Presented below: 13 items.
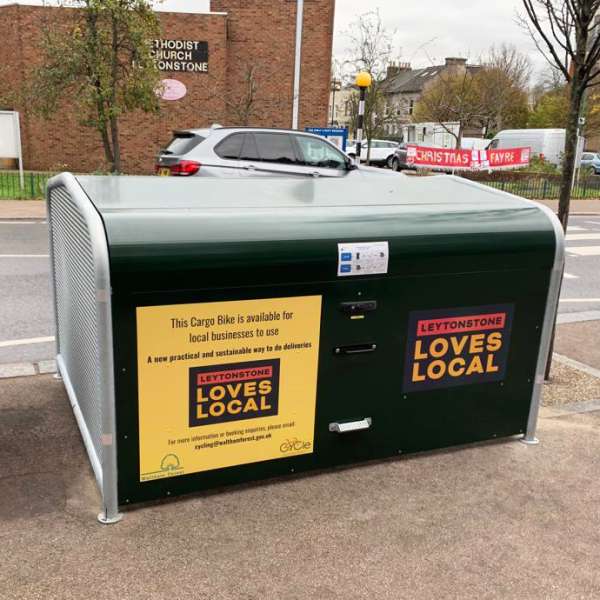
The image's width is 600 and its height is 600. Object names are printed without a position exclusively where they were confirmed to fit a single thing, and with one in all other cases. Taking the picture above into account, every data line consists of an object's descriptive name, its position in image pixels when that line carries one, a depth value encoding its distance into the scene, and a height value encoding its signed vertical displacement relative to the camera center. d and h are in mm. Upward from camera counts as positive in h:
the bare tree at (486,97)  40250 +1365
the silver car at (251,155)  10516 -760
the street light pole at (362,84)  15859 +682
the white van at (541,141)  33031 -921
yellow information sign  2842 -1208
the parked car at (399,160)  29938 -1984
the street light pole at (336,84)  31117 +1287
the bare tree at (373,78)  27234 +1454
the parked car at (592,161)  32675 -1819
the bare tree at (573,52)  4482 +483
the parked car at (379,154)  31344 -1840
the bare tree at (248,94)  21219 +382
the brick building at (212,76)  20797 +881
